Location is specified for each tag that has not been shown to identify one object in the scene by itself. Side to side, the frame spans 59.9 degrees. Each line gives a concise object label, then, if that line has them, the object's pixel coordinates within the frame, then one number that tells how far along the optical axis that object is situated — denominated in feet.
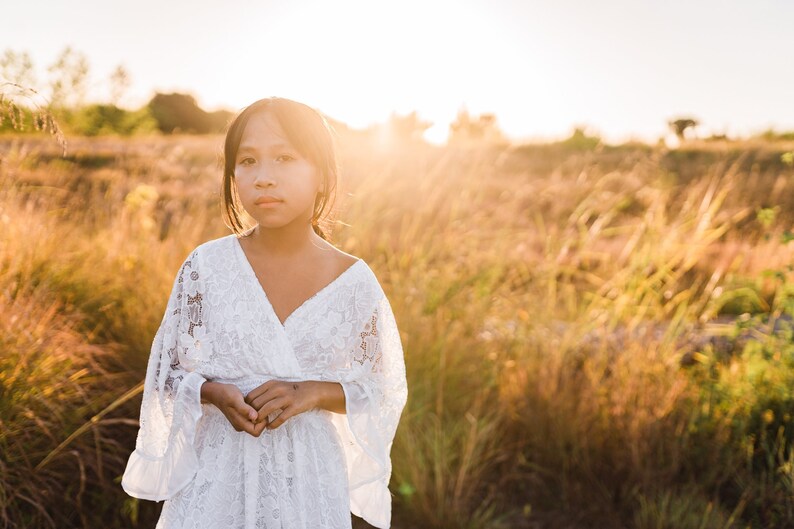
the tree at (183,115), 107.96
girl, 5.37
